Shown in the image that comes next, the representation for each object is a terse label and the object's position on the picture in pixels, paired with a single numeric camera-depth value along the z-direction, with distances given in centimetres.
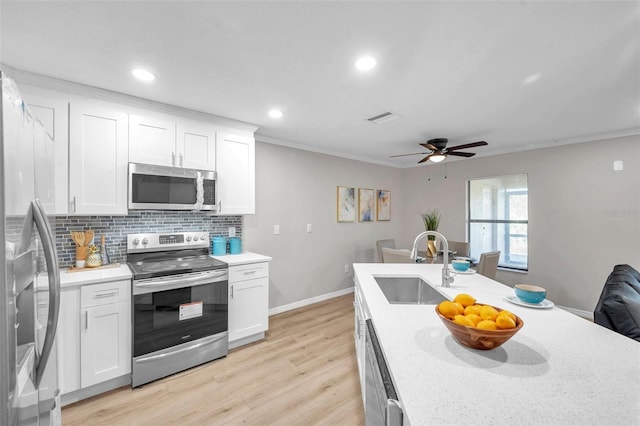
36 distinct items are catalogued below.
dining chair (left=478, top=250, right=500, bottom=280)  313
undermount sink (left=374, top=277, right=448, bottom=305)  205
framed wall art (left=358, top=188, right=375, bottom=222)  469
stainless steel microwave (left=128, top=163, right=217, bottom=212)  229
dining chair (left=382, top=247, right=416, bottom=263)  329
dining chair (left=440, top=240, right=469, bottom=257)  407
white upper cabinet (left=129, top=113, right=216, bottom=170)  233
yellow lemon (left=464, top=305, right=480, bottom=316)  103
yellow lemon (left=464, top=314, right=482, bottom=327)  97
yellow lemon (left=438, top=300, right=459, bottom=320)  105
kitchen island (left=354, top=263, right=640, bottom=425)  69
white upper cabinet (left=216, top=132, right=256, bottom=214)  281
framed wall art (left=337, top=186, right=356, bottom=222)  438
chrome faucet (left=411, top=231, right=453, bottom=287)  167
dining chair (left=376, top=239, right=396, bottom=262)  433
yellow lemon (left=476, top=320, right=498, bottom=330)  92
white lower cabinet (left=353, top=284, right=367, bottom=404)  177
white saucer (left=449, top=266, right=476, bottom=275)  205
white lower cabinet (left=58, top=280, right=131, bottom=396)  184
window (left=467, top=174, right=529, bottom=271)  406
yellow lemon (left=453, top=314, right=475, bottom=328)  96
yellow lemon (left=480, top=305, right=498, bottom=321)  99
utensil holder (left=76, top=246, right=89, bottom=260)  220
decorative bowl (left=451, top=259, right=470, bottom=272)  205
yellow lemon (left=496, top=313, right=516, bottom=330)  92
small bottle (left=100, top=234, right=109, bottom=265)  232
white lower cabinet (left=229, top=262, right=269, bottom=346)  262
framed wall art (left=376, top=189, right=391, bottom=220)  499
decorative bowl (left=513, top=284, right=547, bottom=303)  140
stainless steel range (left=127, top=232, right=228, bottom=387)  208
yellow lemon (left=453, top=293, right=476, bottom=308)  115
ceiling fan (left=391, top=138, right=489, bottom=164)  347
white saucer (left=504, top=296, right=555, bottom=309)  139
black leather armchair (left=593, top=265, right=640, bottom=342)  134
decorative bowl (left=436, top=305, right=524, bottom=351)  90
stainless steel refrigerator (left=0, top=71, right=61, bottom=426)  71
